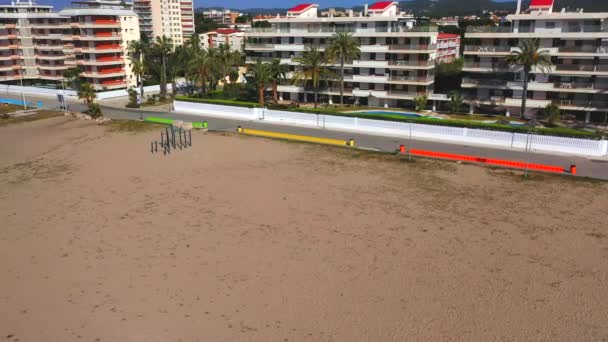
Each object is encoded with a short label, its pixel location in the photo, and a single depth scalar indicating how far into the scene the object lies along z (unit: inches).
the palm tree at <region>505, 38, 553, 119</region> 2130.9
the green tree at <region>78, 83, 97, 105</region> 2748.5
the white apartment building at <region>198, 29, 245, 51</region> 6122.1
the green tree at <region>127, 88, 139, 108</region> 2915.8
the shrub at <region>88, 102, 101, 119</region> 2550.0
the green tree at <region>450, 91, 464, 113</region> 2448.3
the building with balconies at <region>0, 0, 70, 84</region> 3814.0
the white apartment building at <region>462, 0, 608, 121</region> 2158.0
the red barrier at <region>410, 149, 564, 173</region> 1572.3
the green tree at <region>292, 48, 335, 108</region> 2556.6
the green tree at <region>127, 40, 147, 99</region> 3166.8
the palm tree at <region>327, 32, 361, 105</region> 2471.7
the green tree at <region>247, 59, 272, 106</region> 2618.1
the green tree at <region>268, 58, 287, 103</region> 2701.8
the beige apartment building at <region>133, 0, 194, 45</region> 6456.7
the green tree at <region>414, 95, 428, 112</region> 2491.4
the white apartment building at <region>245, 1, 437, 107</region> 2564.0
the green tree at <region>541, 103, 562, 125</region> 2133.4
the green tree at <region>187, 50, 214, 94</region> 2807.6
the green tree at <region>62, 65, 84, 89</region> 3383.4
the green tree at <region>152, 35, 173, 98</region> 3107.8
